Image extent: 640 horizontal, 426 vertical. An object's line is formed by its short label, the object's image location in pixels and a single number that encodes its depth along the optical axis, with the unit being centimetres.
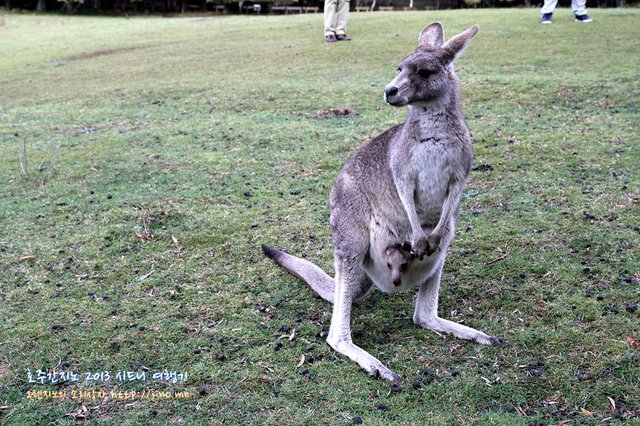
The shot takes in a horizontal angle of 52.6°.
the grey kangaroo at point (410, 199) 289
